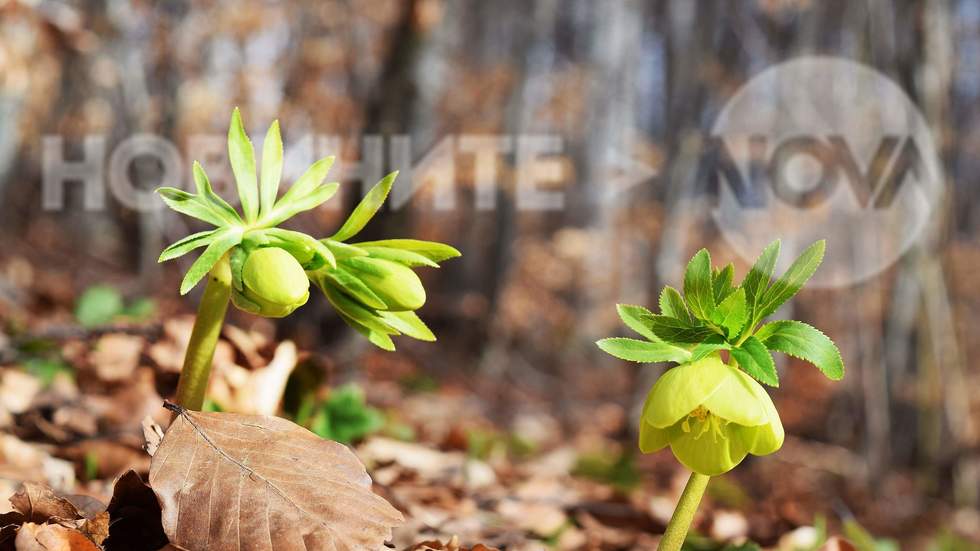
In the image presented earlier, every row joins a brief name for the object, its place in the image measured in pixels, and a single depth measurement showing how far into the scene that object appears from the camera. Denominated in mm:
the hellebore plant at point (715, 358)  549
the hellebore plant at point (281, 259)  571
